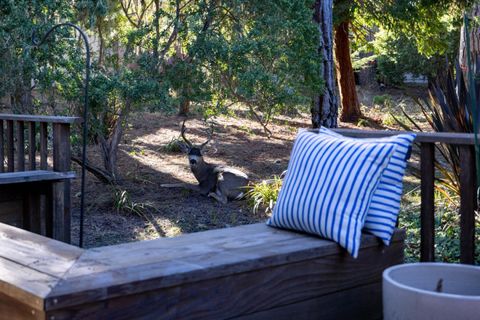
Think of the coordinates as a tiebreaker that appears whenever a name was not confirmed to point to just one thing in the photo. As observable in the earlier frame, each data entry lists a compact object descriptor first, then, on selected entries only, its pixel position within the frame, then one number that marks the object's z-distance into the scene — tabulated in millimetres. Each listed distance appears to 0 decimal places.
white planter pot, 2605
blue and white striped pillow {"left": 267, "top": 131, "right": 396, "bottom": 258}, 3135
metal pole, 5184
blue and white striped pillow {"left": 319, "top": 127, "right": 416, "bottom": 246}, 3264
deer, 9203
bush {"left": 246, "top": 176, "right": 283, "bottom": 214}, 8547
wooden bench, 2453
